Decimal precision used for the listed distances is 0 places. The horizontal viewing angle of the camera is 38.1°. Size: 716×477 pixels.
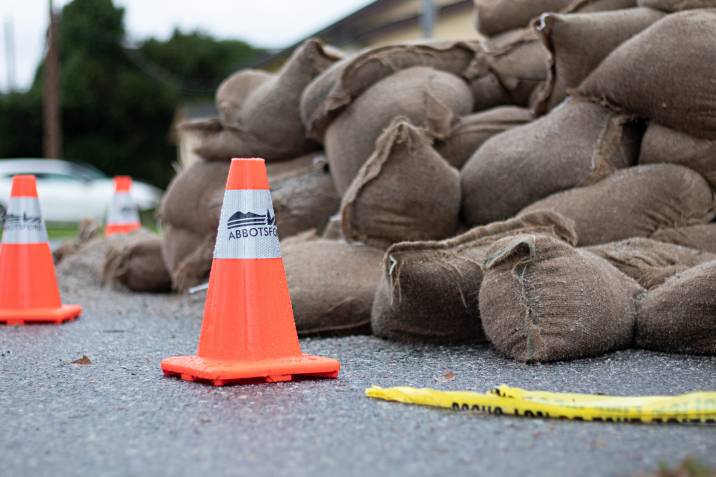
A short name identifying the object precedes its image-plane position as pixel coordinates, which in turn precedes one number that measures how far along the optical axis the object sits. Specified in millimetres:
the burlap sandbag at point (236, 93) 6359
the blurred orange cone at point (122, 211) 9523
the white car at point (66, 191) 21844
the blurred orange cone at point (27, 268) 5293
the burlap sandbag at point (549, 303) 3619
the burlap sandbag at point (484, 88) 5738
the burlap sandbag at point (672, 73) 4484
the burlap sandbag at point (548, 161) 4680
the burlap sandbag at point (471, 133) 5238
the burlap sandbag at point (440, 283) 3967
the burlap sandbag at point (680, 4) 4871
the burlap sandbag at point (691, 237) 4500
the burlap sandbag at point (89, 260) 7551
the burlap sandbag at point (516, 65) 5719
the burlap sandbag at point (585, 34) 4891
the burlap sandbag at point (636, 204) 4500
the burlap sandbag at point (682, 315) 3629
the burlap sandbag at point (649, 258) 4109
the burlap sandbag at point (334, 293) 4613
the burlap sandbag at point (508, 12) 6086
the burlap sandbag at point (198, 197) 6250
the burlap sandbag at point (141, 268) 7164
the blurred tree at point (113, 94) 36531
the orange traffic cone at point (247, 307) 3434
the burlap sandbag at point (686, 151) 4574
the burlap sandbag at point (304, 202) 5875
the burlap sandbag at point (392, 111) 5156
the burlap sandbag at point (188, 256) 6262
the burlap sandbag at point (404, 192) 4566
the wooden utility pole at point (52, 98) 28344
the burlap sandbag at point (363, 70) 5406
